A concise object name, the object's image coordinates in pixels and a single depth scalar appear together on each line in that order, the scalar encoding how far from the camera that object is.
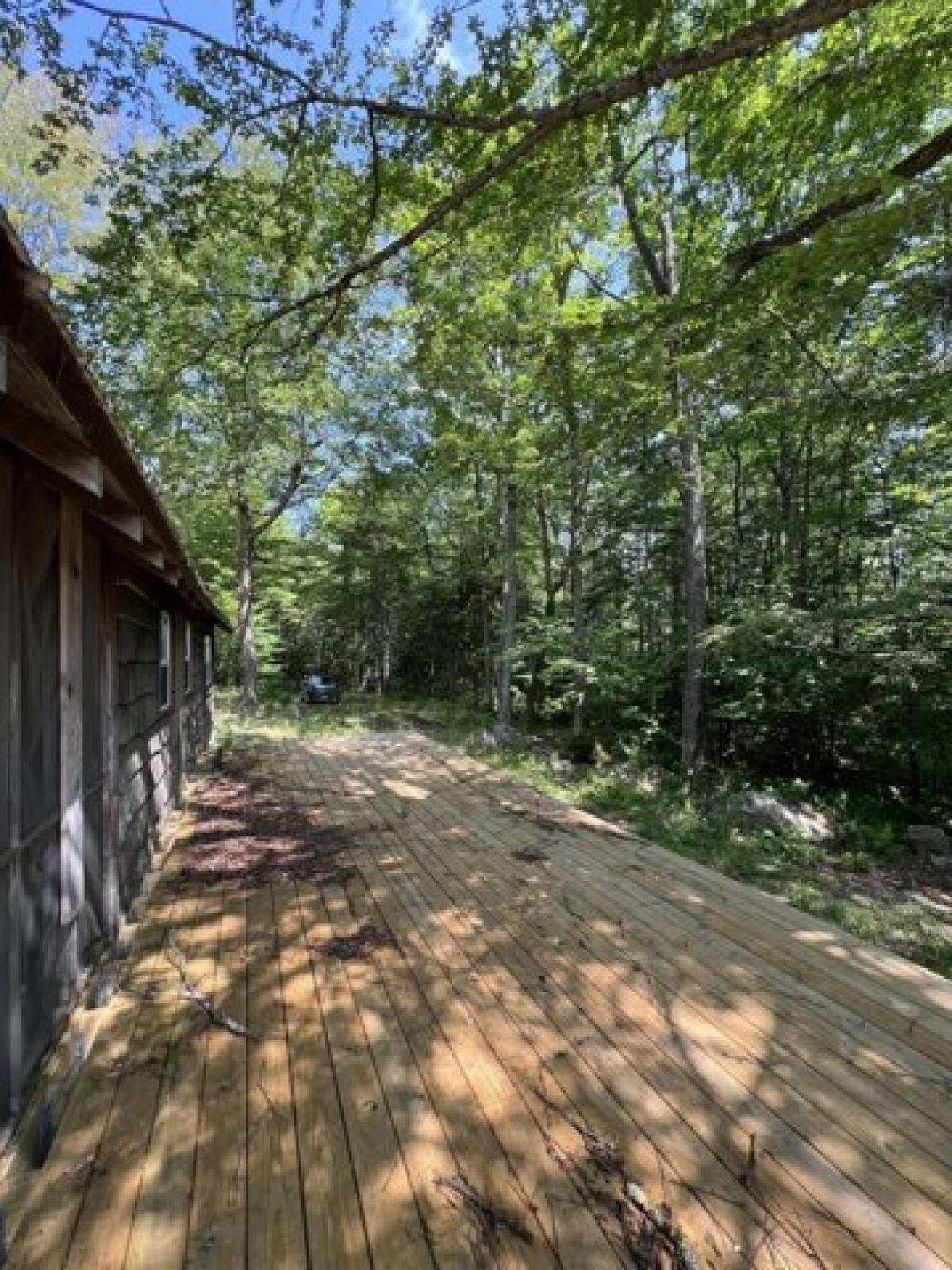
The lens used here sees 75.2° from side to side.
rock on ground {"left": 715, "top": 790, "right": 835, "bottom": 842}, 7.29
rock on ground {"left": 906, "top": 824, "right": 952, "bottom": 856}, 7.13
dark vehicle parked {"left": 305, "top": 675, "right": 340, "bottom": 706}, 18.25
